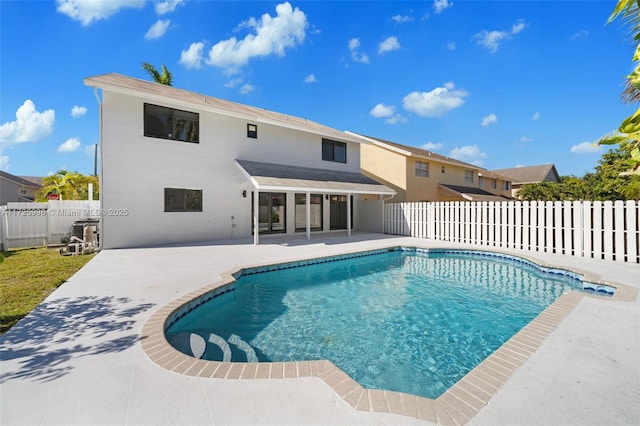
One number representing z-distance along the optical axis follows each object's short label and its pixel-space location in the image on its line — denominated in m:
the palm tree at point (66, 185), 23.39
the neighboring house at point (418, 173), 23.25
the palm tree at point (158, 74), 27.55
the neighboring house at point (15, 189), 34.38
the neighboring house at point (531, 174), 45.54
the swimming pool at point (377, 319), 4.78
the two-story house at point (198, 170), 12.74
